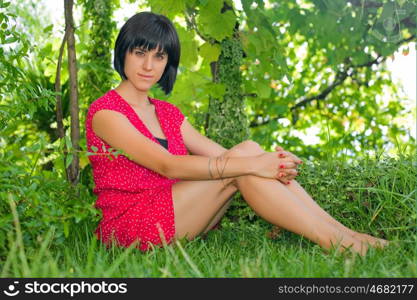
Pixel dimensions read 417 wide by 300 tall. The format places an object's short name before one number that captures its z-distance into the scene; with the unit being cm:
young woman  255
